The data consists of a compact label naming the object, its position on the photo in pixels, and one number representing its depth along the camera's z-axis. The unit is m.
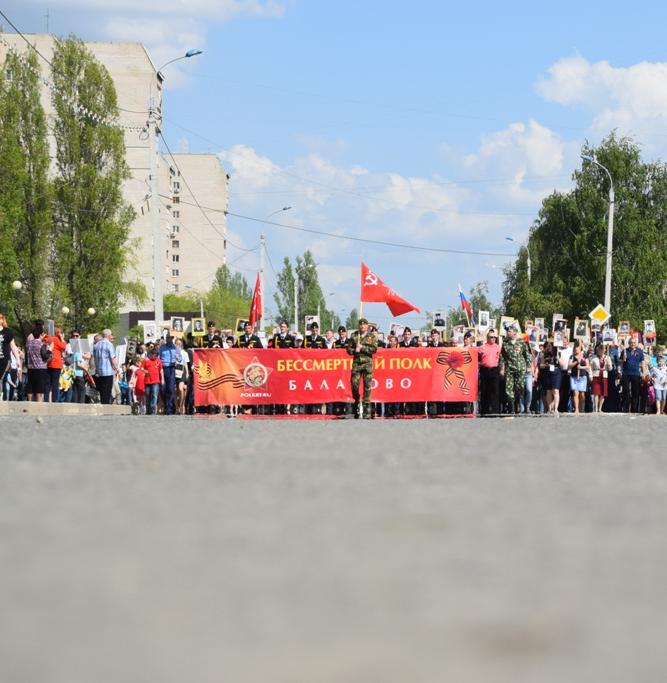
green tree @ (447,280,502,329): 152.25
